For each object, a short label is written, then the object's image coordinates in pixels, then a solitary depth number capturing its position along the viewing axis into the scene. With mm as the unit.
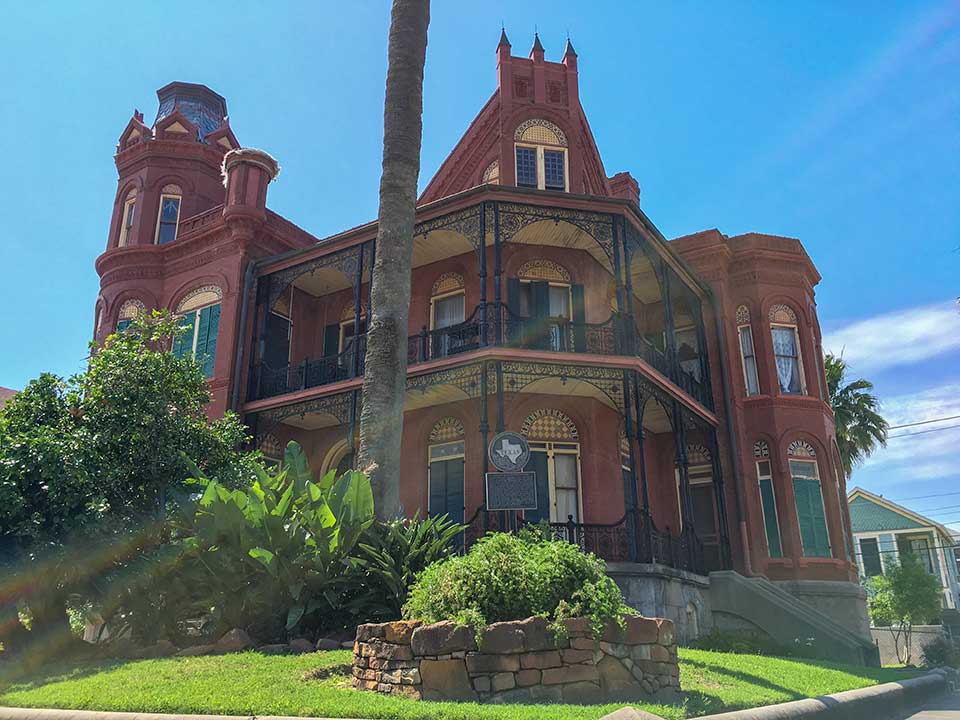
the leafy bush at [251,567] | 9375
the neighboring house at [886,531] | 45031
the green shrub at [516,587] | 7371
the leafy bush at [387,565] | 9289
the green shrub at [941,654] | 20375
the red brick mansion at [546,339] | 16234
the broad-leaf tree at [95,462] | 10203
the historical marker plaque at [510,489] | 9438
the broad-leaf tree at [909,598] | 28047
